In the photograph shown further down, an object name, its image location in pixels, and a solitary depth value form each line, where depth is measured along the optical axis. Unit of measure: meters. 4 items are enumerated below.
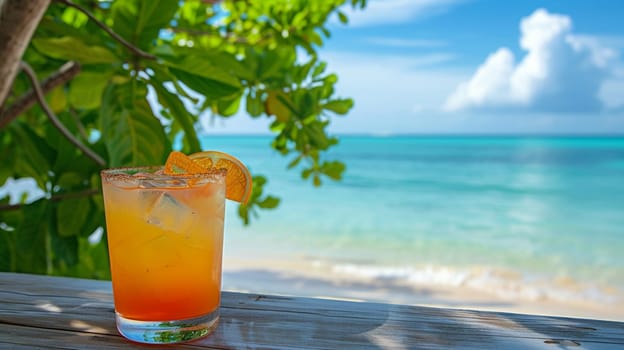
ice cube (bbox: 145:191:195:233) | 0.60
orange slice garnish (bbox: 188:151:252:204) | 0.70
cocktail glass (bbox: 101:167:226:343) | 0.60
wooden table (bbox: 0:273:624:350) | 0.60
